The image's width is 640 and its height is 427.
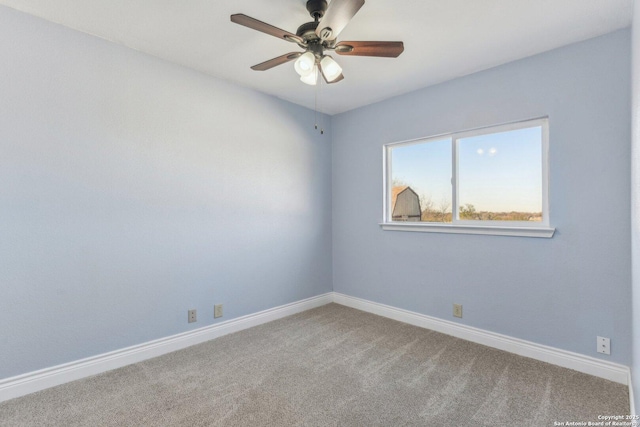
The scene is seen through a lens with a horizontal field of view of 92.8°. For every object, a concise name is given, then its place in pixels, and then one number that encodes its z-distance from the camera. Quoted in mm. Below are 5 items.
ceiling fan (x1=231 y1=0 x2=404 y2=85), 1586
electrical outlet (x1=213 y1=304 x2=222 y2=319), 2840
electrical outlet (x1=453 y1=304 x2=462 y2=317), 2836
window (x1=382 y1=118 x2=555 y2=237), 2479
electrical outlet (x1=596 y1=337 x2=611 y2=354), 2105
